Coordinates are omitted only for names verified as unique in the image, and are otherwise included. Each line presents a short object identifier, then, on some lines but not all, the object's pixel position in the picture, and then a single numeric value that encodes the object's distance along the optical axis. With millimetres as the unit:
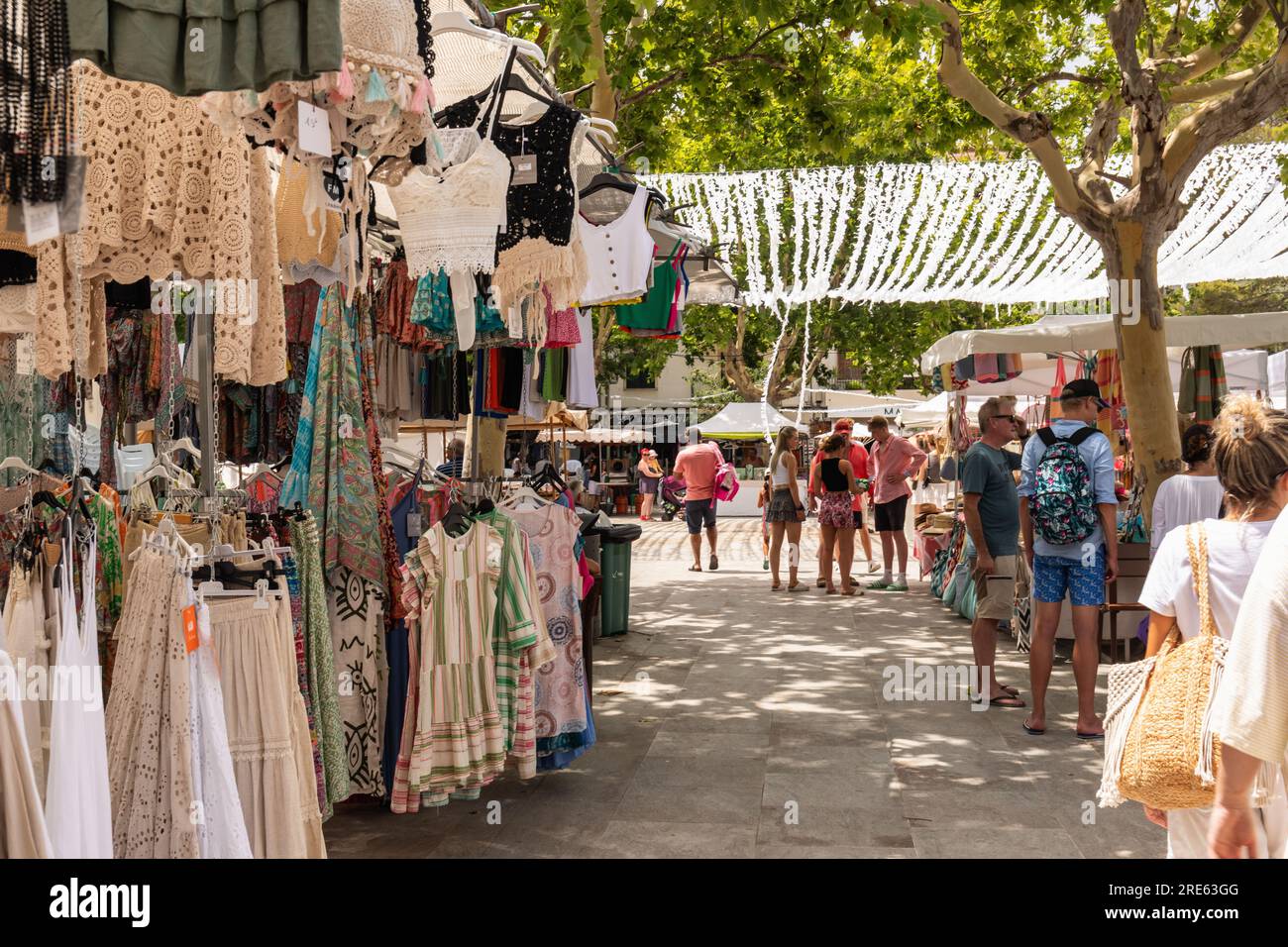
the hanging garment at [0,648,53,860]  2189
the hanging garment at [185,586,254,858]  2869
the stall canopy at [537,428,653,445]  30341
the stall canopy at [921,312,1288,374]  8461
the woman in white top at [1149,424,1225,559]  6367
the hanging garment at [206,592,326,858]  3203
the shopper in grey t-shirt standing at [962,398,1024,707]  6875
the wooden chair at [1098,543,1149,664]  7789
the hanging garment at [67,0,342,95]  2217
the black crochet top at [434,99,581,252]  4621
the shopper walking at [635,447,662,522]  26844
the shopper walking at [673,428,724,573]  13898
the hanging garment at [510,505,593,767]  5324
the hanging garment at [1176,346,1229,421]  9078
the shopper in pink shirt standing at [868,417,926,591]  12109
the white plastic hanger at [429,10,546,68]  4105
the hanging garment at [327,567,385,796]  4508
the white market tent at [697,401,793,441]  27547
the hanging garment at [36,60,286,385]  3205
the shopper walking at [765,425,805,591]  12398
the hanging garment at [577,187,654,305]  5820
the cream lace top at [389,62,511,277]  4219
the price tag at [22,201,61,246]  2004
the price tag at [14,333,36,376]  3746
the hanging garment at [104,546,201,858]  2861
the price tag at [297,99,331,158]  2799
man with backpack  5910
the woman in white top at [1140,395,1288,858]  2678
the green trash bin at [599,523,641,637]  9609
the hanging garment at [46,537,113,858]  2490
